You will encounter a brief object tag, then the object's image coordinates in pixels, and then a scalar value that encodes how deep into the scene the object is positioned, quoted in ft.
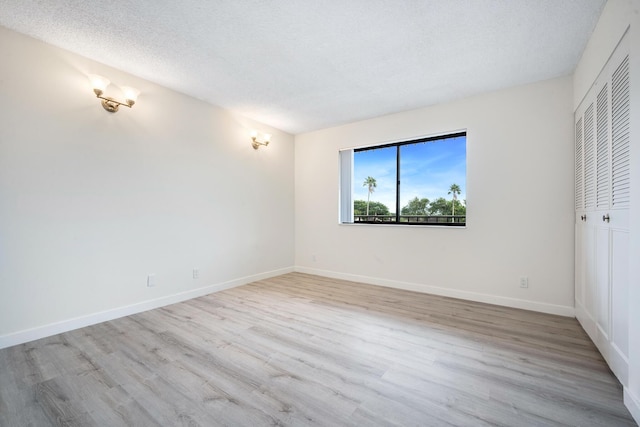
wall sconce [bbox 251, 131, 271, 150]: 13.93
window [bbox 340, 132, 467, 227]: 12.71
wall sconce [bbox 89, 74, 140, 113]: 8.42
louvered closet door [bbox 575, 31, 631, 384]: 5.49
